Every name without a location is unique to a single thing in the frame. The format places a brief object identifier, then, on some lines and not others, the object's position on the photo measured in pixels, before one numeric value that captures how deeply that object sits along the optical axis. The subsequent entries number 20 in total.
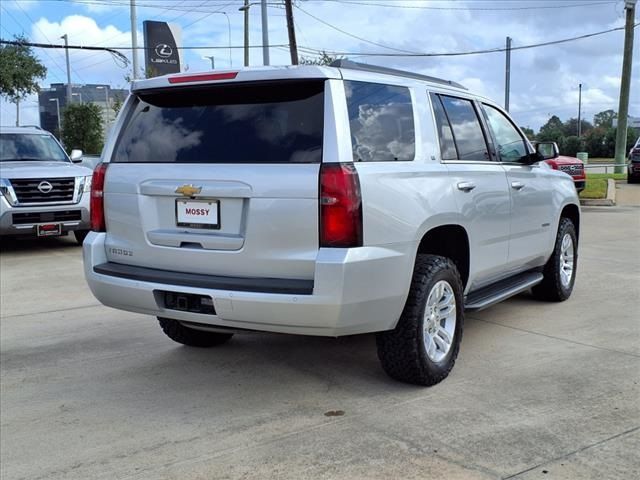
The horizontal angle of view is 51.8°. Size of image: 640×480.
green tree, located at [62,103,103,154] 42.59
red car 16.23
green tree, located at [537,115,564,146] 60.84
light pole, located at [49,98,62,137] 56.69
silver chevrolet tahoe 3.50
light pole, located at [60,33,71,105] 47.09
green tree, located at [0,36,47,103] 29.75
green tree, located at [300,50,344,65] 28.80
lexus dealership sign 35.50
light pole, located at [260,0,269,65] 26.27
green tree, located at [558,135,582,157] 56.22
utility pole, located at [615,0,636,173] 24.19
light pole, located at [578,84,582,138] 69.62
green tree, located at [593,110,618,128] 86.31
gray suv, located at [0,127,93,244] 9.77
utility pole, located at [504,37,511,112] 32.44
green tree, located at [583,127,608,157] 58.06
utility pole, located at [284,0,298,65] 23.45
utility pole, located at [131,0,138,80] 30.62
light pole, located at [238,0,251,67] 32.34
